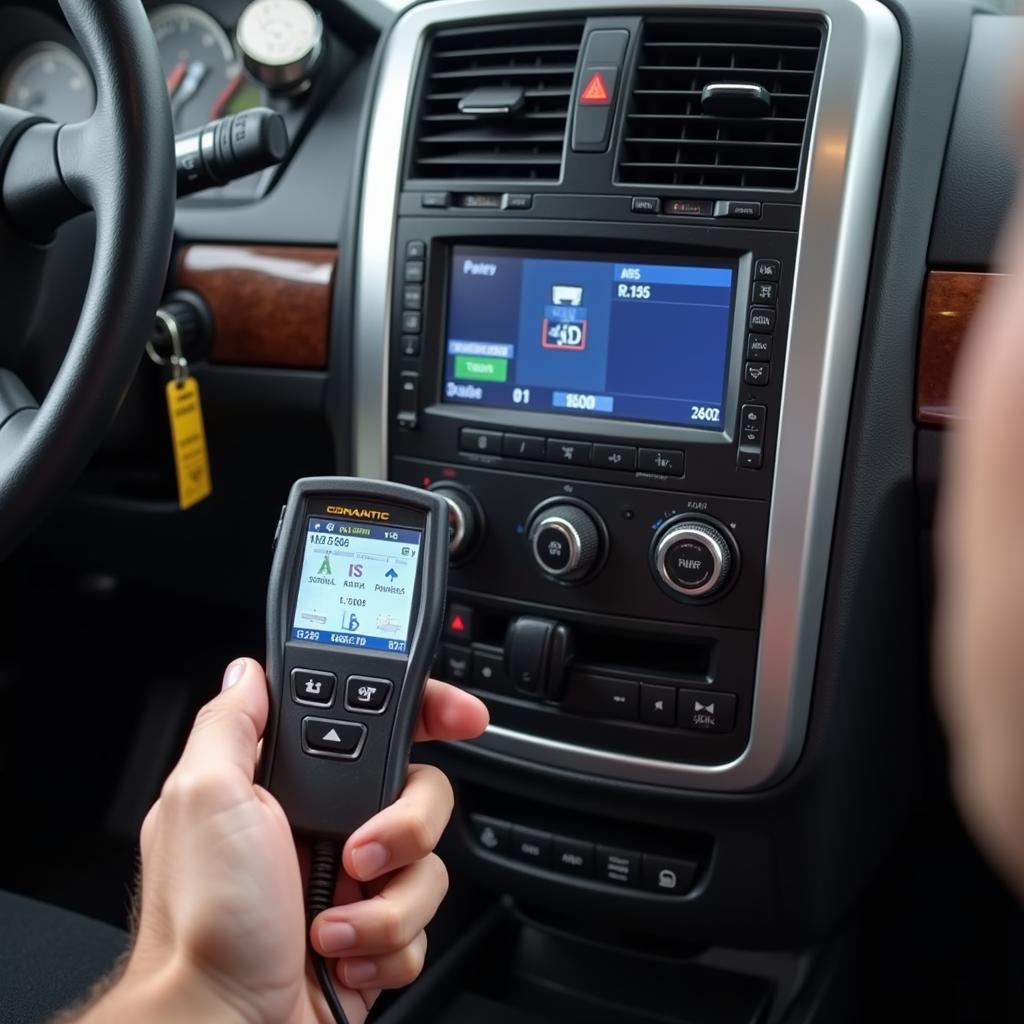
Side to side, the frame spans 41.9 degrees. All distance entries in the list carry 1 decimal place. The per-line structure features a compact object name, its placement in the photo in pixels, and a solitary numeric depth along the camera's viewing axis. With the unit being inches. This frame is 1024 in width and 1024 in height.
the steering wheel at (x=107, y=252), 35.2
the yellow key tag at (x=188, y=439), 52.3
